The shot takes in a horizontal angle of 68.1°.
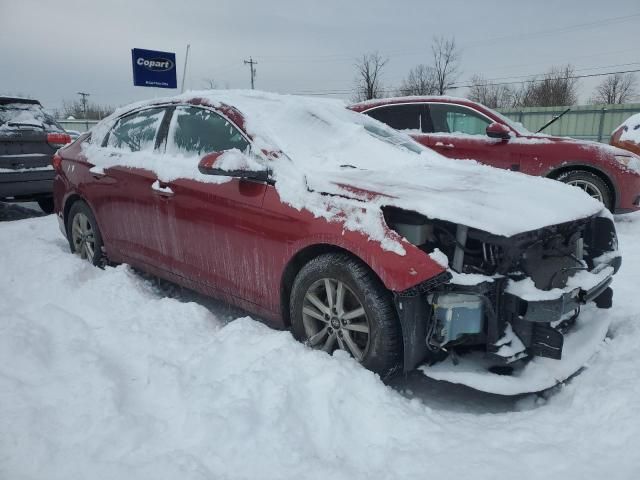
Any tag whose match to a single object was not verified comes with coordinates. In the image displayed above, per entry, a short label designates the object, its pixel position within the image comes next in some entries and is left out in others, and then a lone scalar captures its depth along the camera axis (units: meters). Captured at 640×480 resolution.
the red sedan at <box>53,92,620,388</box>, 2.24
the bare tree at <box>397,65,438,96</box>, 45.75
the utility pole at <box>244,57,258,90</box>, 53.41
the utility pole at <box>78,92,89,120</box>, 71.65
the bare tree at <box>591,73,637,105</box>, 48.22
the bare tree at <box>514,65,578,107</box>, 38.84
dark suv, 6.14
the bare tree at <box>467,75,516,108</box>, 45.81
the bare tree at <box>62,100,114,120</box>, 71.00
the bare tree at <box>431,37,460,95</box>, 45.16
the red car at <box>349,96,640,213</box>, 5.73
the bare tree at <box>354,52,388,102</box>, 44.38
